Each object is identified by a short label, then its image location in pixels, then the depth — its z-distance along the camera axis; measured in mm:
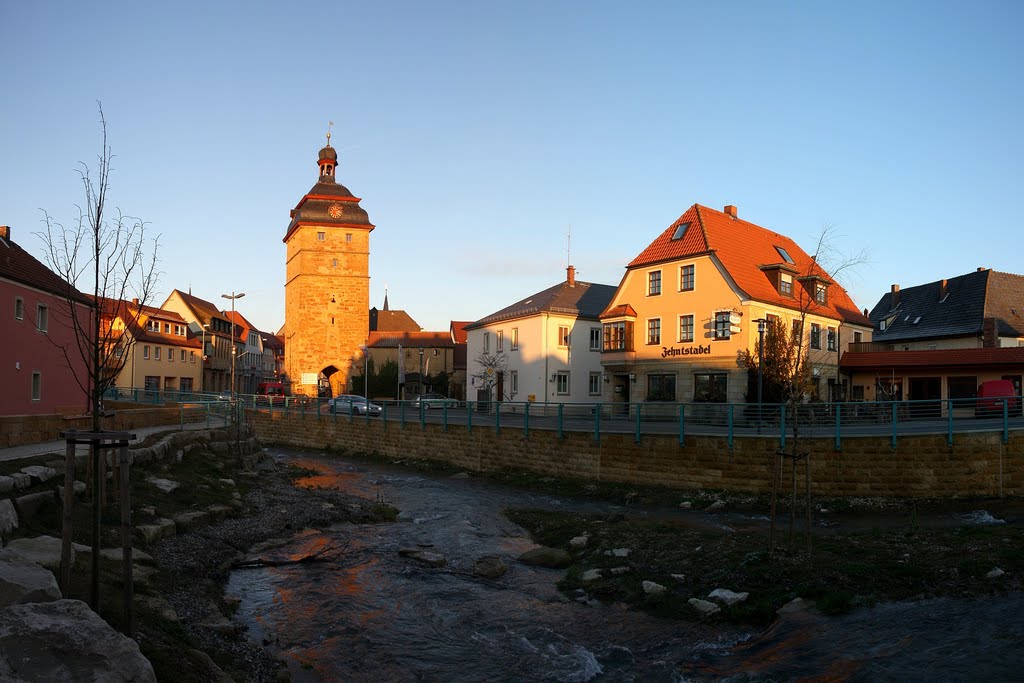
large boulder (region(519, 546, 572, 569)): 13148
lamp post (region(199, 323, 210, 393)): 71356
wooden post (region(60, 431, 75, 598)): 6262
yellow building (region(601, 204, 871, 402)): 33656
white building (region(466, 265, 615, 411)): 44750
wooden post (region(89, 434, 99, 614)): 6371
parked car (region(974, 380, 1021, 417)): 29558
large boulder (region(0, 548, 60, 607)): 5125
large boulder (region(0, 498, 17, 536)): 7773
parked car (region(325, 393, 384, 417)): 39094
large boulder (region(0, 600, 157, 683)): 4457
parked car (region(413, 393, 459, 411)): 34450
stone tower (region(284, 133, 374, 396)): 64562
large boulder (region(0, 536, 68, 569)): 7414
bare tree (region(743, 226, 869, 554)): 31703
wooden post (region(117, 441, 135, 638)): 6195
